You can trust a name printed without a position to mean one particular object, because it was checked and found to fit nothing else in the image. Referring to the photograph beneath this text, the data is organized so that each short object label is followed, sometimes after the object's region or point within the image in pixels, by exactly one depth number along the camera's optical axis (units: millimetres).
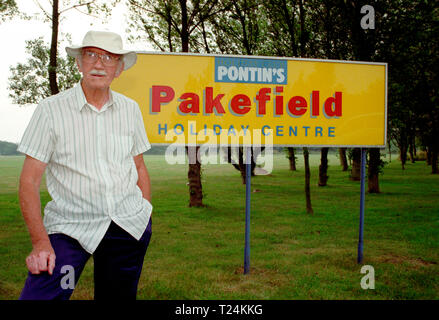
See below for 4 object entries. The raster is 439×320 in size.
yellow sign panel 6387
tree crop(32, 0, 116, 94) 12227
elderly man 2365
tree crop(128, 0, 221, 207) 15133
